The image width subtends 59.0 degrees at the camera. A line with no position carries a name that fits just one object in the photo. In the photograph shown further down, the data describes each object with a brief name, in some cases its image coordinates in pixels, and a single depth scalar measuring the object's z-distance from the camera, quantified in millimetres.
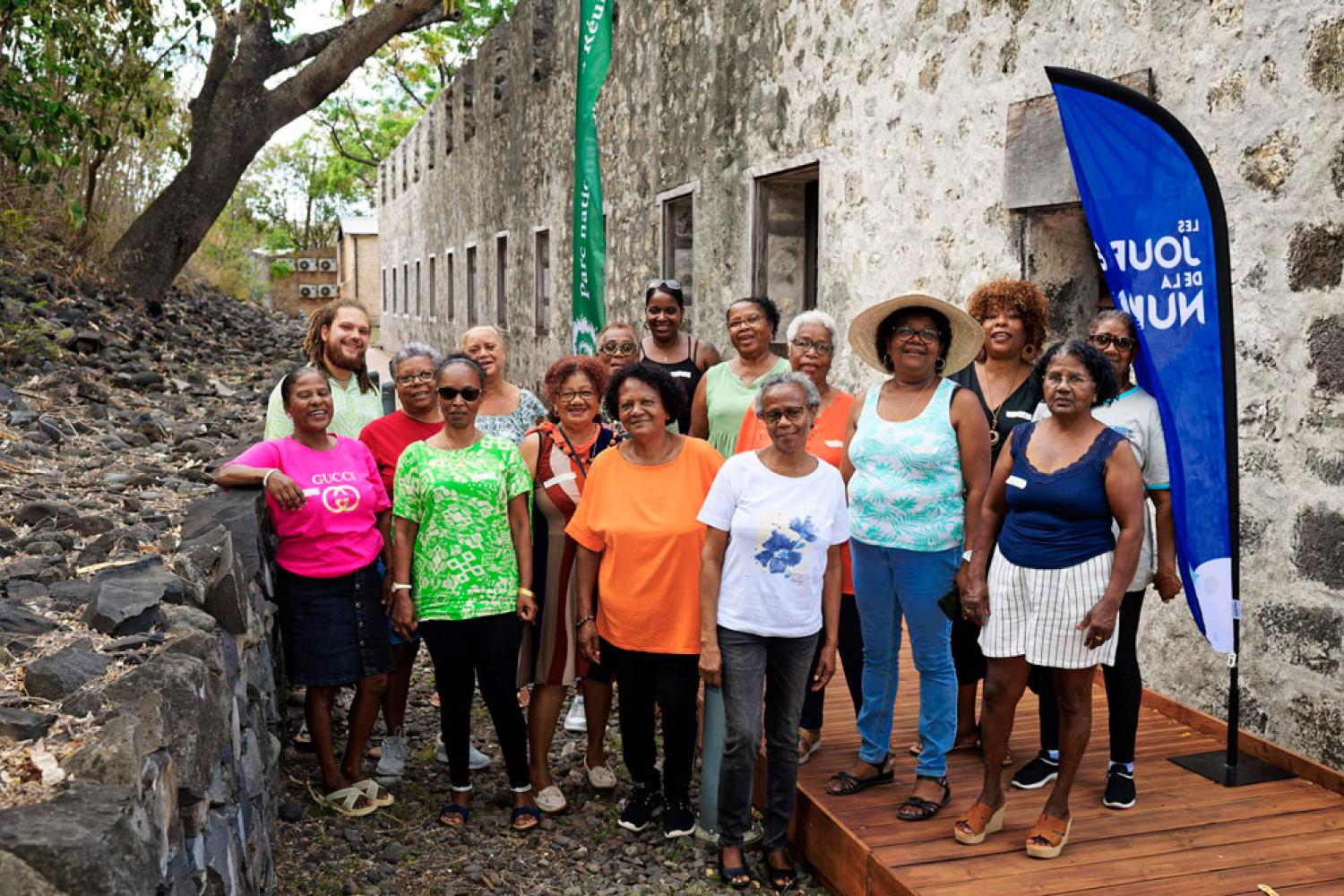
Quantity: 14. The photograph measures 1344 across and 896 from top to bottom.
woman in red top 4418
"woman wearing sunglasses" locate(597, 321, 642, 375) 5043
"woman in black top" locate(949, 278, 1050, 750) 4082
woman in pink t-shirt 4117
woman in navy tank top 3340
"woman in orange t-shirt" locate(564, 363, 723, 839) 3799
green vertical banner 8227
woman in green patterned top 4035
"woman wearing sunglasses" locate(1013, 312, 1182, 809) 3732
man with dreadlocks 4664
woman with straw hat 3656
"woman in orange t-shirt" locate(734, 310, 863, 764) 4176
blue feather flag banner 3736
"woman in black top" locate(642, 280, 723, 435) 5277
